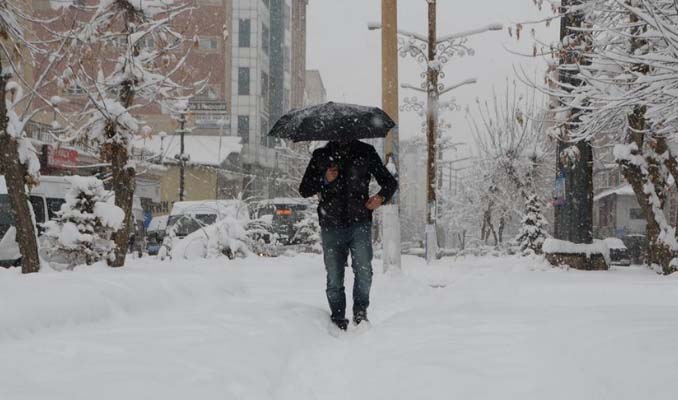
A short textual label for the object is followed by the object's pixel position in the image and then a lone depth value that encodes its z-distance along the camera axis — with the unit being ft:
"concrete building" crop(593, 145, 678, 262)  151.23
